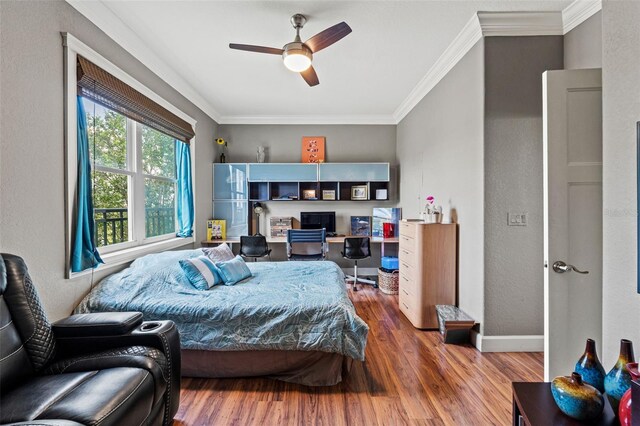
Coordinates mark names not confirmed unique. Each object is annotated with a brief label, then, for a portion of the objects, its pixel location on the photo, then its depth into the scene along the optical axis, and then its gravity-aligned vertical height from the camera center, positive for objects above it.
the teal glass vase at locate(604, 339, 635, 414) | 0.95 -0.57
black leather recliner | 1.12 -0.74
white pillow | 3.01 -0.46
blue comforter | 1.99 -0.72
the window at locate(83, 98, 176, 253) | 2.53 +0.34
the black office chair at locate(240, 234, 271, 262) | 4.31 -0.53
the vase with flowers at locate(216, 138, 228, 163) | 4.88 +1.16
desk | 4.39 -0.47
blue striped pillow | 2.43 -0.53
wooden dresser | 2.98 -0.61
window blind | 2.14 +1.00
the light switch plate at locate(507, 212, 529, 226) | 2.47 -0.08
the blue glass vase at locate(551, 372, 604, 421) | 0.95 -0.63
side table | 0.96 -0.72
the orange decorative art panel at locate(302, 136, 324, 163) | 5.16 +1.09
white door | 1.63 +0.03
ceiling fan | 2.22 +1.31
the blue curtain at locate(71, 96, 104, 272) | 2.06 -0.02
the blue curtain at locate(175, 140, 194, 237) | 3.77 +0.28
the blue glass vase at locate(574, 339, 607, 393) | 1.05 -0.59
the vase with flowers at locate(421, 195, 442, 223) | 3.14 -0.04
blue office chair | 4.33 -0.43
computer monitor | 5.10 -0.16
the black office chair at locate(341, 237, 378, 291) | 4.36 -0.57
